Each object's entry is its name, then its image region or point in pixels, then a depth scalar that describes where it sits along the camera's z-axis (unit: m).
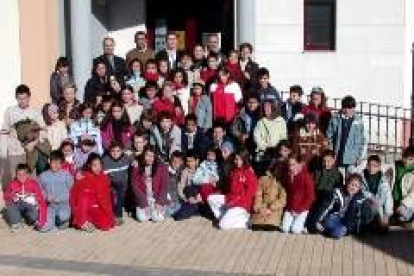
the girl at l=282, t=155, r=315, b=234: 11.27
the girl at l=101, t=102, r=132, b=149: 12.52
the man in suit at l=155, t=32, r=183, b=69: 13.79
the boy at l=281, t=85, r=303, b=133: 12.76
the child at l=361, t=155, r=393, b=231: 11.12
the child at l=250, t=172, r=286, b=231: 11.37
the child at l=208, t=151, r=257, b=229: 11.56
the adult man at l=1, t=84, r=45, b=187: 12.43
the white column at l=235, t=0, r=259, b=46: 14.80
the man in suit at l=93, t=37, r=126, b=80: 13.48
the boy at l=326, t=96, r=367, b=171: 12.19
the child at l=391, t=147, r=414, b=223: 11.42
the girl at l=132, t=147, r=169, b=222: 12.02
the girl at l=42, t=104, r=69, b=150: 12.38
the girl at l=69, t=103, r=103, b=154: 12.39
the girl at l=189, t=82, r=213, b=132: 12.80
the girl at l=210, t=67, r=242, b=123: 12.86
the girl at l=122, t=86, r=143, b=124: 12.63
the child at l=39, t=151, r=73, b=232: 11.69
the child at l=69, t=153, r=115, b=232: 11.54
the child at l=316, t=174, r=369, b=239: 10.97
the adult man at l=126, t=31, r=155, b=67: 13.80
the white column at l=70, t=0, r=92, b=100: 14.95
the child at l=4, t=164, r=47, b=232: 11.60
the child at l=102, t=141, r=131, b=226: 12.12
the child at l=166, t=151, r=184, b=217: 12.17
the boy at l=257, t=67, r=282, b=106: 12.79
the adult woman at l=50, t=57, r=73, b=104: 13.28
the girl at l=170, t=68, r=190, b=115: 13.03
